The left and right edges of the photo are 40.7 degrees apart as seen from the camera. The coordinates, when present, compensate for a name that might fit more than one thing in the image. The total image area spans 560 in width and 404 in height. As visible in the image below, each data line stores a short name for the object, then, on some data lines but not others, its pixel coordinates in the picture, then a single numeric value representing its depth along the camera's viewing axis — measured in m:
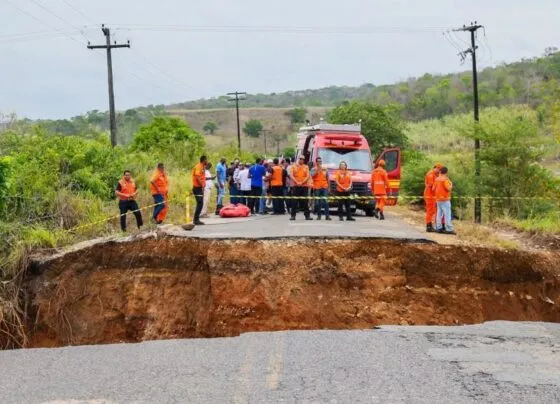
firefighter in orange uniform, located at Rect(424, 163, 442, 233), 18.94
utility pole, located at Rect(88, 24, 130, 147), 33.10
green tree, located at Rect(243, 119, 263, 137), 122.12
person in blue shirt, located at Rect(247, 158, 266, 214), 23.39
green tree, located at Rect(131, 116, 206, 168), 39.25
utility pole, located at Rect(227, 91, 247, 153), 64.00
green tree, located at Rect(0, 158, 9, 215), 14.98
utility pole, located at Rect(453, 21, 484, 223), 27.83
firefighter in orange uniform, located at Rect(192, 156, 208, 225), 19.45
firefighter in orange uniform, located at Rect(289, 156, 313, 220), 21.16
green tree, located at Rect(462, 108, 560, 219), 27.34
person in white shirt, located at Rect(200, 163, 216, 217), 21.58
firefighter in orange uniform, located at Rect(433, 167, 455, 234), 18.30
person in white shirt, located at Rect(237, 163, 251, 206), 24.00
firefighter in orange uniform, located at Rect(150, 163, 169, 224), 19.16
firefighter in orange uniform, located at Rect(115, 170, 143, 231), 17.94
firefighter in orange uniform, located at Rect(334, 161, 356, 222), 20.89
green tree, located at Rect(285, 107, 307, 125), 128.88
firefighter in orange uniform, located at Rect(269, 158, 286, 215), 22.83
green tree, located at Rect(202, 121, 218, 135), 128.38
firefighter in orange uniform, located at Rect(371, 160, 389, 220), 22.38
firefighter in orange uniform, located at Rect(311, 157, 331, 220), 20.97
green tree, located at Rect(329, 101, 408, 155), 51.09
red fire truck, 23.92
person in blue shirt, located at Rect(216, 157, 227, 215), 23.26
